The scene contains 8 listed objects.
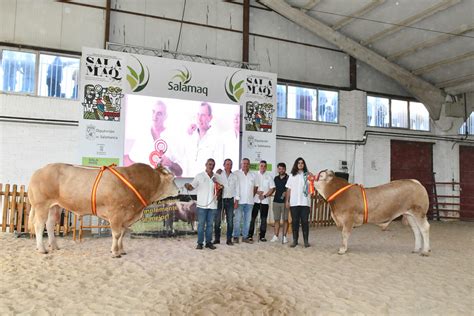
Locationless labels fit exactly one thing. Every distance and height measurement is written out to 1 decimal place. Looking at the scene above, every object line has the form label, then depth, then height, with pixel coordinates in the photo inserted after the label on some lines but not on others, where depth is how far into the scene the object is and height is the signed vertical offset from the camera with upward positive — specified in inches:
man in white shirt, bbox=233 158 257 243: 269.9 -15.9
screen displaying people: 323.3 +39.8
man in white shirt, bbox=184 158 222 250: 242.2 -14.9
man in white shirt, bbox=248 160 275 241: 277.3 -13.8
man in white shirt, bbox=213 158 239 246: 259.8 -15.1
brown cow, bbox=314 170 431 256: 238.7 -16.8
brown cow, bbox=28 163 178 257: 215.2 -12.2
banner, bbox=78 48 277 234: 310.0 +56.9
